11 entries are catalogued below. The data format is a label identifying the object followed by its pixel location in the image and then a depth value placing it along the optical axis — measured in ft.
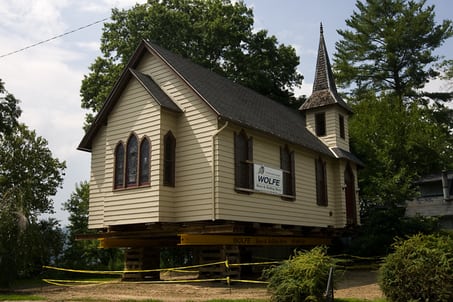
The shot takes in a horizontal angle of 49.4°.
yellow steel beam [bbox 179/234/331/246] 50.37
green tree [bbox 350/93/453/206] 83.30
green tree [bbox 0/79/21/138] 78.54
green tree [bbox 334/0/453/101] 133.08
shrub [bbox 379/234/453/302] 32.76
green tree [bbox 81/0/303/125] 115.75
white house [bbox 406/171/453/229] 107.04
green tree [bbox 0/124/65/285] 55.73
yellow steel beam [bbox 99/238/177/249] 60.95
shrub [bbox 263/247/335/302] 32.53
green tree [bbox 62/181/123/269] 94.44
